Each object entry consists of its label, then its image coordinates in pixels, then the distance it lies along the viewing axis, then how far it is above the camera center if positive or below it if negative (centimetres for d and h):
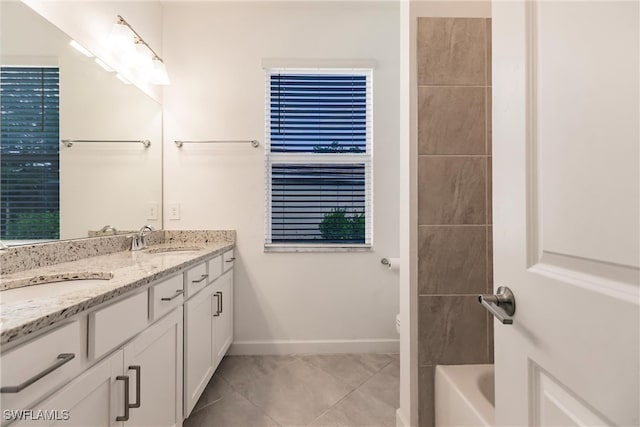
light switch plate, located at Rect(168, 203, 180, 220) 229 +3
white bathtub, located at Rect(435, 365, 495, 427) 98 -66
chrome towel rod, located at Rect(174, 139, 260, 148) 229 +58
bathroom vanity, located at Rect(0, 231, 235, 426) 60 -36
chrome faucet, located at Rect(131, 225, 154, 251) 183 -16
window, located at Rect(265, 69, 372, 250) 236 +49
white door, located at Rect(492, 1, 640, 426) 38 +1
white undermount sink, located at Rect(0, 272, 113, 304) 91 -24
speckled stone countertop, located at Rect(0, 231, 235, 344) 60 -21
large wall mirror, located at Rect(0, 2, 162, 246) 116 +38
